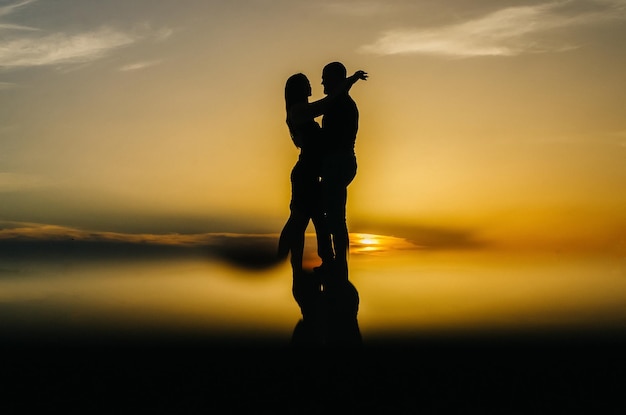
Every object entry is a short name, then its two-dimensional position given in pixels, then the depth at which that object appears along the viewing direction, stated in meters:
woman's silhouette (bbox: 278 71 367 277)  13.41
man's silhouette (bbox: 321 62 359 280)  13.12
